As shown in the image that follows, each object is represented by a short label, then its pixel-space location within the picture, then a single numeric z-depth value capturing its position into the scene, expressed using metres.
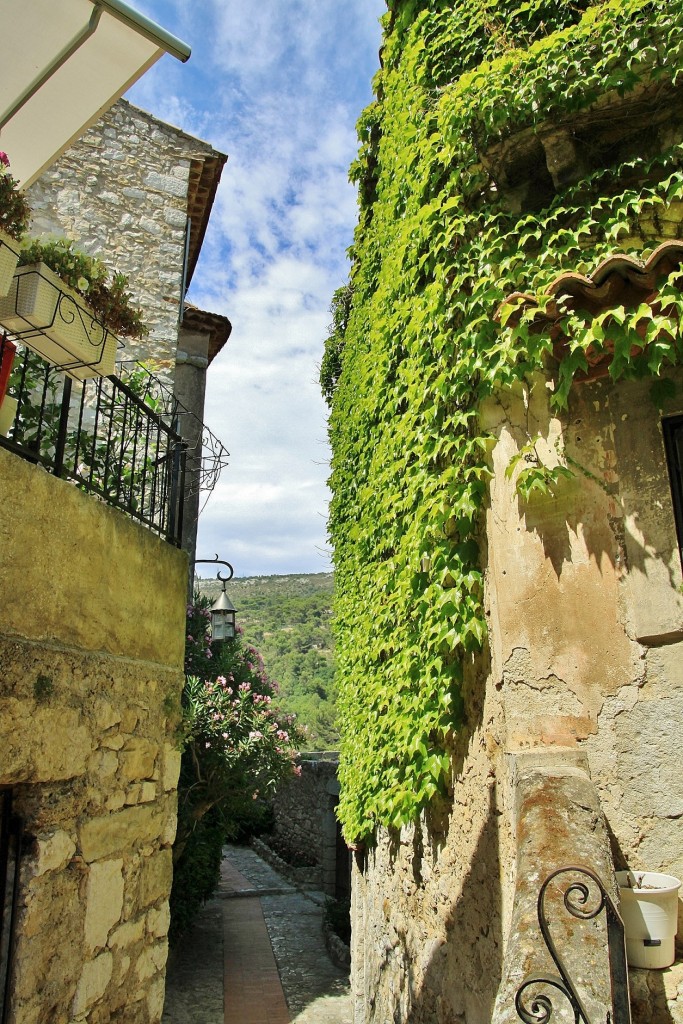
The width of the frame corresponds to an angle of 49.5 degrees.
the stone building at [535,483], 3.29
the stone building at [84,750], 2.74
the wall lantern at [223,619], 8.27
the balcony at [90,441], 3.01
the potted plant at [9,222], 2.83
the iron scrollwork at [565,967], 2.20
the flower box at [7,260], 2.82
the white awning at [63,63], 3.09
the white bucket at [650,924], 2.90
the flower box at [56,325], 3.06
